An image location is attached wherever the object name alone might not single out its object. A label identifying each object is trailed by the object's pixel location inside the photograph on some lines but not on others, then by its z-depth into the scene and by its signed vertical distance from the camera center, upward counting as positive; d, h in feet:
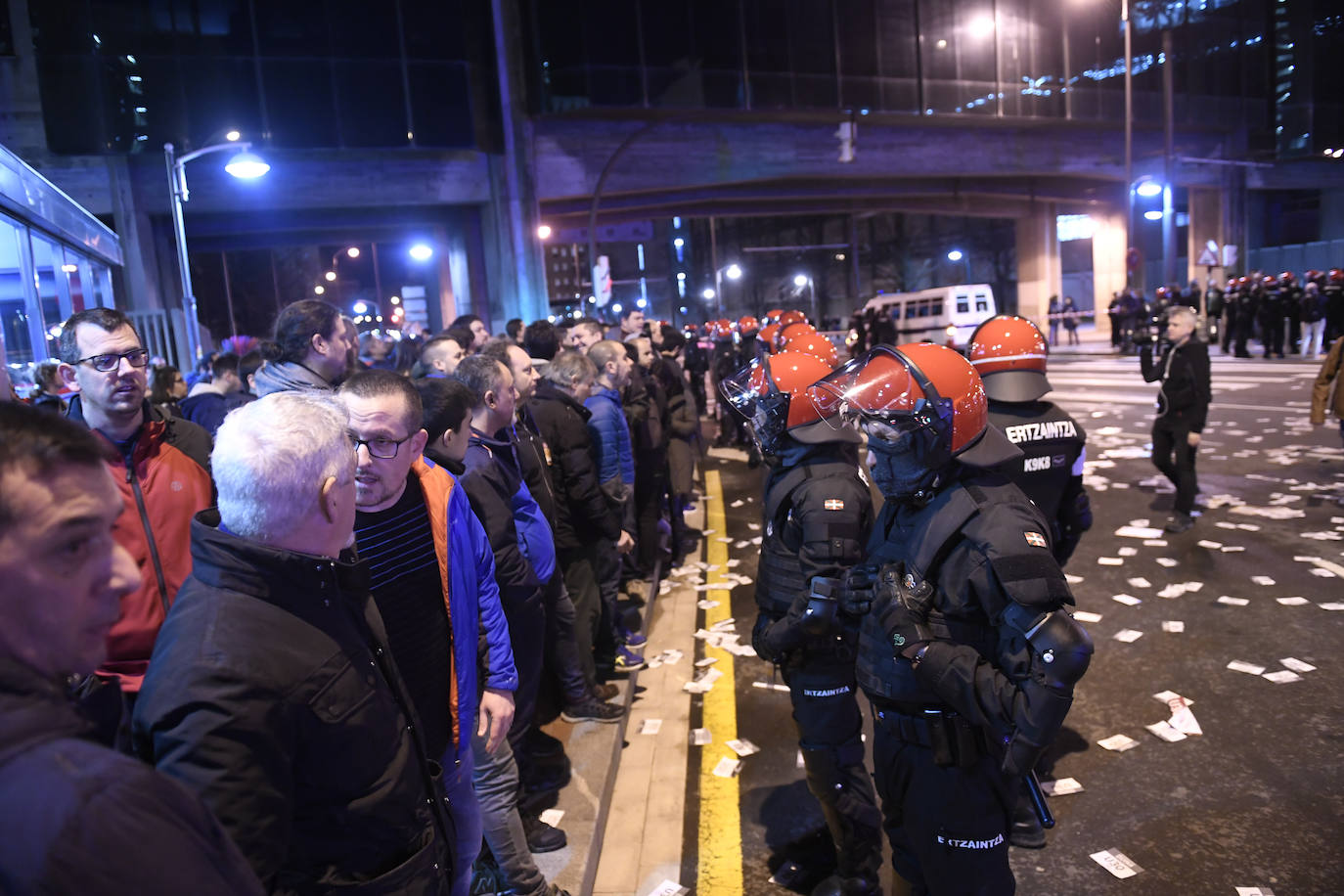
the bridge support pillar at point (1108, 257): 128.36 +8.18
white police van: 100.37 +1.48
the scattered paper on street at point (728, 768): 14.83 -7.53
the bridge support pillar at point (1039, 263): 125.29 +8.00
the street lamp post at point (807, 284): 170.09 +9.94
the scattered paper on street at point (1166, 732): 15.07 -7.59
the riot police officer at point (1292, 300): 71.92 -0.24
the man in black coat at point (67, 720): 3.17 -1.32
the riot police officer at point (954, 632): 8.02 -3.07
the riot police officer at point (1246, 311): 75.25 -0.92
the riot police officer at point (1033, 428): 13.99 -1.86
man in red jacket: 9.46 -1.05
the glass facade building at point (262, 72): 65.77 +24.60
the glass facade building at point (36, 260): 27.37 +4.84
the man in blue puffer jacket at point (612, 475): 18.72 -2.97
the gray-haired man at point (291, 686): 5.25 -2.05
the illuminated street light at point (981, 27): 99.66 +34.33
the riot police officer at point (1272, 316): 72.84 -1.38
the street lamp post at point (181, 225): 47.93 +8.89
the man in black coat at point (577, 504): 17.12 -3.12
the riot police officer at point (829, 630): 11.24 -3.80
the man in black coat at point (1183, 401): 26.48 -2.98
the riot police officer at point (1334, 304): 66.59 -0.75
